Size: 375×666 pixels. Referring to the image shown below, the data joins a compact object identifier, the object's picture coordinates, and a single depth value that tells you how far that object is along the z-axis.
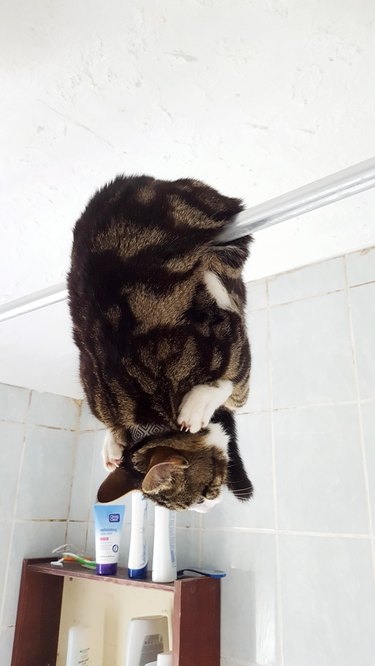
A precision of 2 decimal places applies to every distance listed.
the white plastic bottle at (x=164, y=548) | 1.11
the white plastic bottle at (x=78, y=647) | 1.32
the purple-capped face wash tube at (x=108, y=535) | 1.27
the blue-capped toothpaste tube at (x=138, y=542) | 1.20
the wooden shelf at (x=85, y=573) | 1.10
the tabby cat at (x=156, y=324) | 0.56
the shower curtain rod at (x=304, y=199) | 0.51
